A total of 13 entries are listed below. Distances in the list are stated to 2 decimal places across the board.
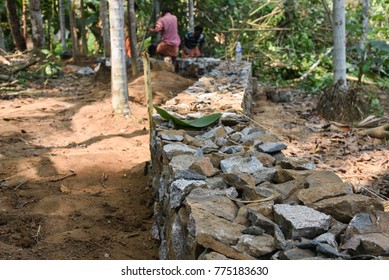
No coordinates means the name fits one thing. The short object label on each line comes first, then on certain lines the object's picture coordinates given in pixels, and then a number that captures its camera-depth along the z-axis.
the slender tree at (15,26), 13.12
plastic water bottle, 10.35
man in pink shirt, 10.42
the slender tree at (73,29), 13.30
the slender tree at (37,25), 11.50
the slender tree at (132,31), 8.81
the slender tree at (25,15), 14.10
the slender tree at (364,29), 8.82
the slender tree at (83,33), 13.34
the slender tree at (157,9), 13.22
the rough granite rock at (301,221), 2.27
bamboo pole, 4.64
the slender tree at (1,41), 12.95
